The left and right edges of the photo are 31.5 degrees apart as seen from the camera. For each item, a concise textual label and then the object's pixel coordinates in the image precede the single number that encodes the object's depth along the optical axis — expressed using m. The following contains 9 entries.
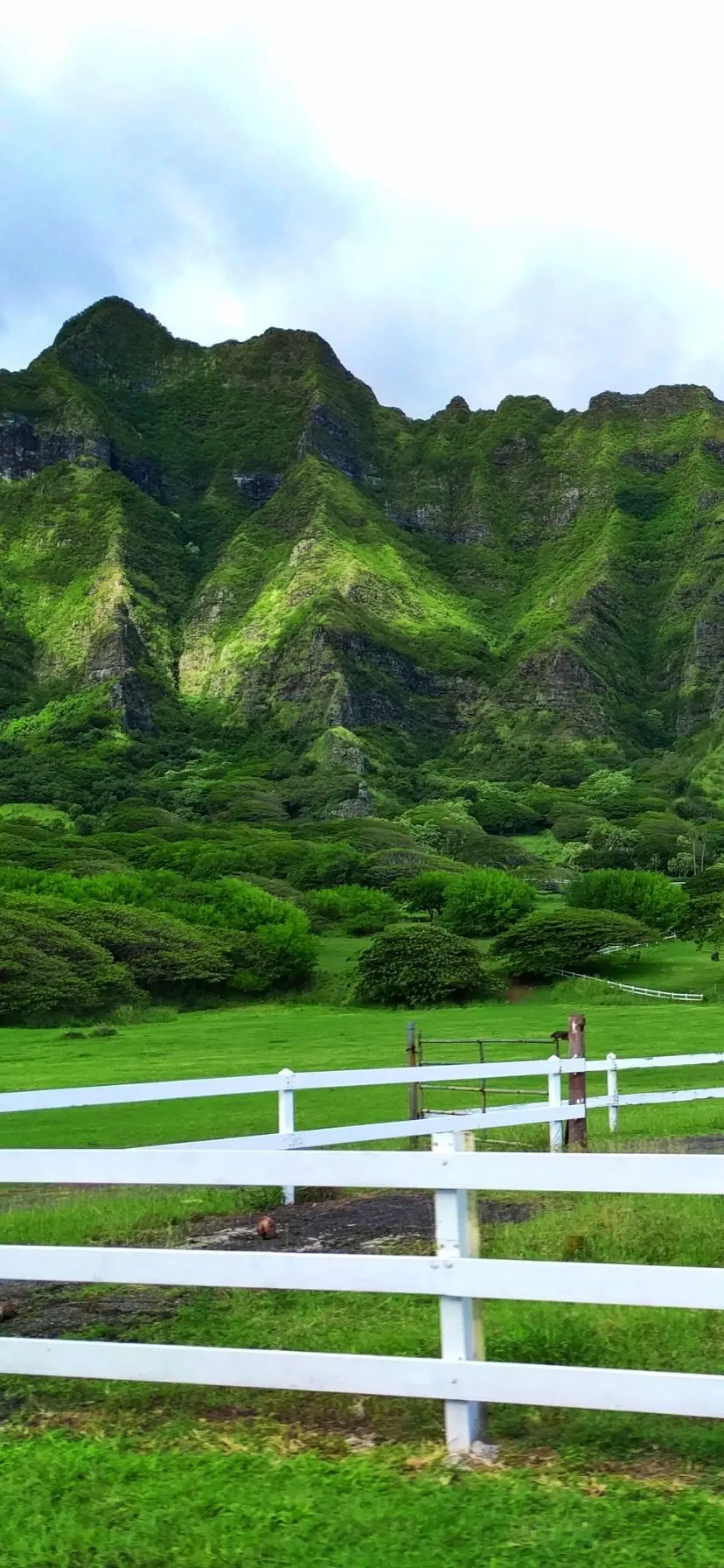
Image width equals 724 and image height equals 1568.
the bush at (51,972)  69.00
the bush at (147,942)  78.94
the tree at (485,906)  103.62
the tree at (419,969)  74.12
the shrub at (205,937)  79.50
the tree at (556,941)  82.69
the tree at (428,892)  113.25
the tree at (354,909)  106.38
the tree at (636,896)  103.50
